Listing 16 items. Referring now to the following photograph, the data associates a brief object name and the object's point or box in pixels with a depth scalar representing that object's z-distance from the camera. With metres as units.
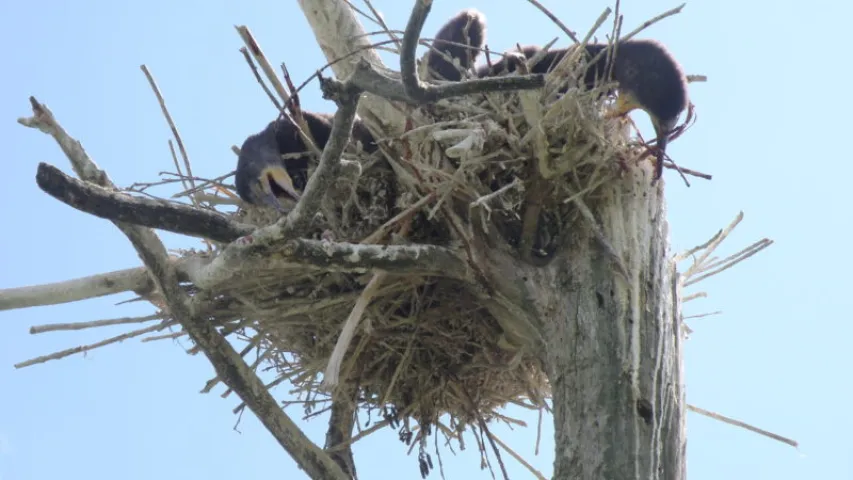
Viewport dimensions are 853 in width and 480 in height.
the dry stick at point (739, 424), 7.01
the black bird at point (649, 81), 8.41
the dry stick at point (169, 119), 7.57
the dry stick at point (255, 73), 6.12
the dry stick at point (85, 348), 7.04
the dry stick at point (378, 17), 7.52
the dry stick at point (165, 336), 7.98
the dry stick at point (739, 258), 7.81
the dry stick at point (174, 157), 8.22
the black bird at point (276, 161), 8.88
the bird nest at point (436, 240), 7.04
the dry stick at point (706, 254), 8.08
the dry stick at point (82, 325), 6.86
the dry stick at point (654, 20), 6.46
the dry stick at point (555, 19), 6.22
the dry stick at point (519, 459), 7.97
